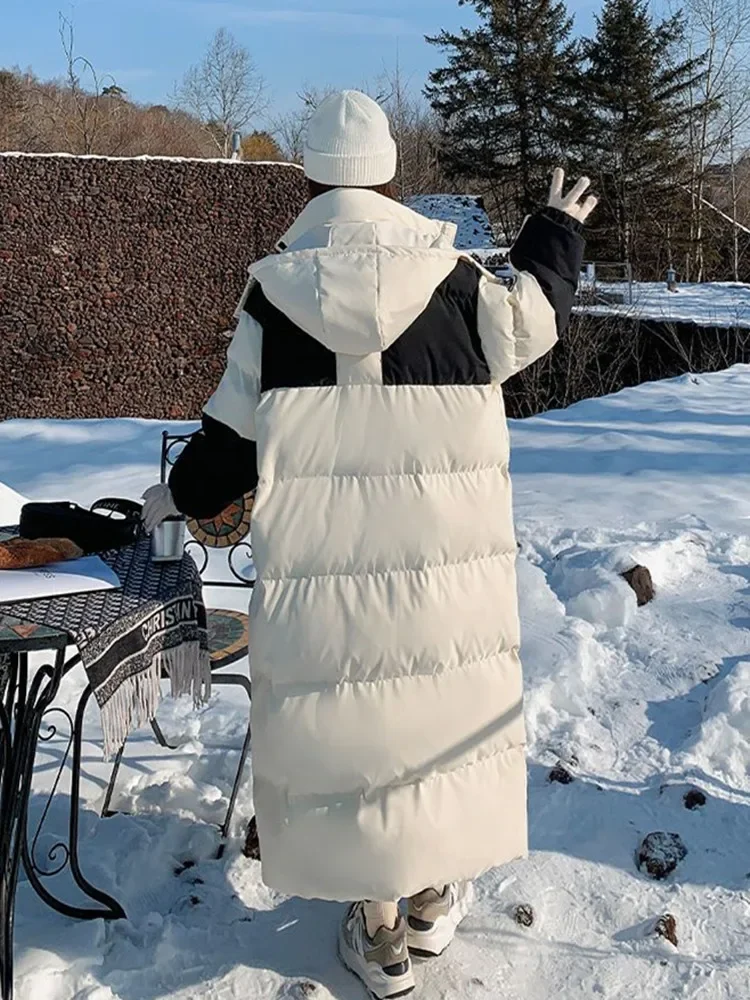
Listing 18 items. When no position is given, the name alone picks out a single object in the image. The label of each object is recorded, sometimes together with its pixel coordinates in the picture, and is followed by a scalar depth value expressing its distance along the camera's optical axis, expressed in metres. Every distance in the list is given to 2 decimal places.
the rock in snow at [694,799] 2.30
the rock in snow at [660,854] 2.09
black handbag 1.98
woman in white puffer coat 1.54
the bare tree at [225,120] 27.89
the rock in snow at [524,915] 1.95
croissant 1.81
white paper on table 1.71
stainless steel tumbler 1.86
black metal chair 2.27
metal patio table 1.59
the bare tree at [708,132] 23.70
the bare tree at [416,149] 25.83
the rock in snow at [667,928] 1.90
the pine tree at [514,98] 23.56
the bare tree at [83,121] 21.11
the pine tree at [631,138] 23.02
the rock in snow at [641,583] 3.40
